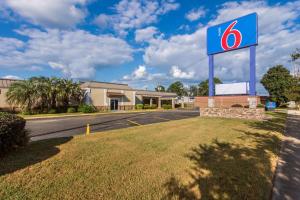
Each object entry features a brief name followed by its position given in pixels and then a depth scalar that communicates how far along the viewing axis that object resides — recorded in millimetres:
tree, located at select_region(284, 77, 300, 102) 14016
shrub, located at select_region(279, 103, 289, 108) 46178
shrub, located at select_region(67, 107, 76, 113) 25877
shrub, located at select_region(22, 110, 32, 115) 22452
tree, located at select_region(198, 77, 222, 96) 89338
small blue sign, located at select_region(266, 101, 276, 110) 38678
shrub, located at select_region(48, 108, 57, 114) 24608
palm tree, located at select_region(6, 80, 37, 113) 21938
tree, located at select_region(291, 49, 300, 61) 13922
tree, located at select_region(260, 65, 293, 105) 45147
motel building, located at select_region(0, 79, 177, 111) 24467
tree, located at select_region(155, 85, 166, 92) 95888
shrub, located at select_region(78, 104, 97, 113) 26156
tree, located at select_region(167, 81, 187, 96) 94125
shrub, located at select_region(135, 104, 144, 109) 36312
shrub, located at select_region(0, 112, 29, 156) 4742
